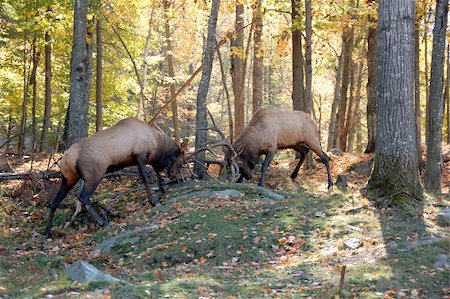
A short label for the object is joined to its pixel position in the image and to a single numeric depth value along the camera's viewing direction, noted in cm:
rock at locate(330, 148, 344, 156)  1997
